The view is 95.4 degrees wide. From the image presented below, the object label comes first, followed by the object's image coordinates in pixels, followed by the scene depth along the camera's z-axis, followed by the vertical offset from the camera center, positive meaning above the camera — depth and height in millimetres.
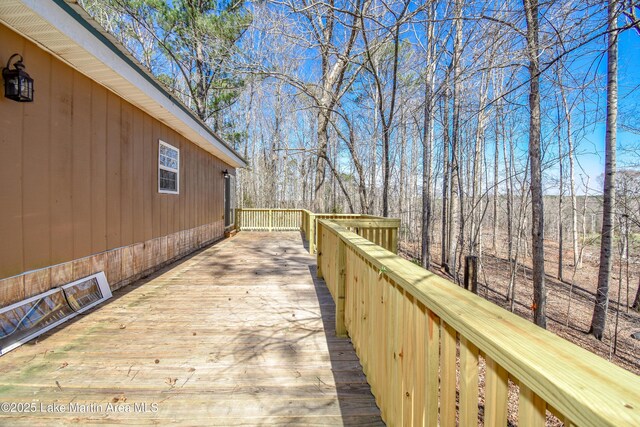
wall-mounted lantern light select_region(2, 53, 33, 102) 2449 +1040
